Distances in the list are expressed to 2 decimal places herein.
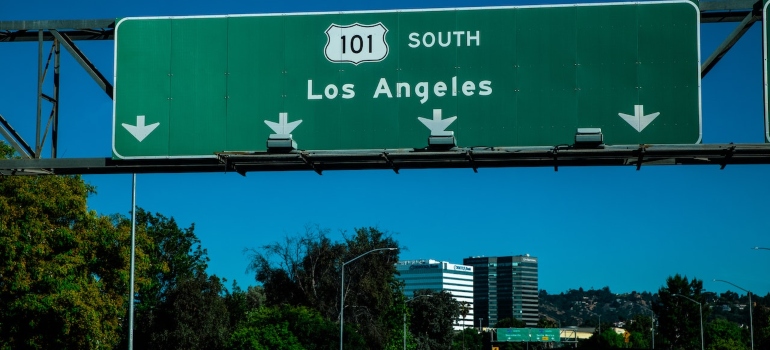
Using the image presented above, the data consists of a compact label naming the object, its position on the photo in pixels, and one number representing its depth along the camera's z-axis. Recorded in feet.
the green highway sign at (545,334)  583.58
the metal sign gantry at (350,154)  48.16
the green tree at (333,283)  255.70
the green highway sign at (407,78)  47.65
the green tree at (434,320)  401.70
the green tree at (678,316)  414.62
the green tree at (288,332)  174.09
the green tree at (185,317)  216.33
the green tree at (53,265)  130.93
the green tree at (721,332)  365.61
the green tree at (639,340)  600.31
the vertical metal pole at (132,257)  119.85
